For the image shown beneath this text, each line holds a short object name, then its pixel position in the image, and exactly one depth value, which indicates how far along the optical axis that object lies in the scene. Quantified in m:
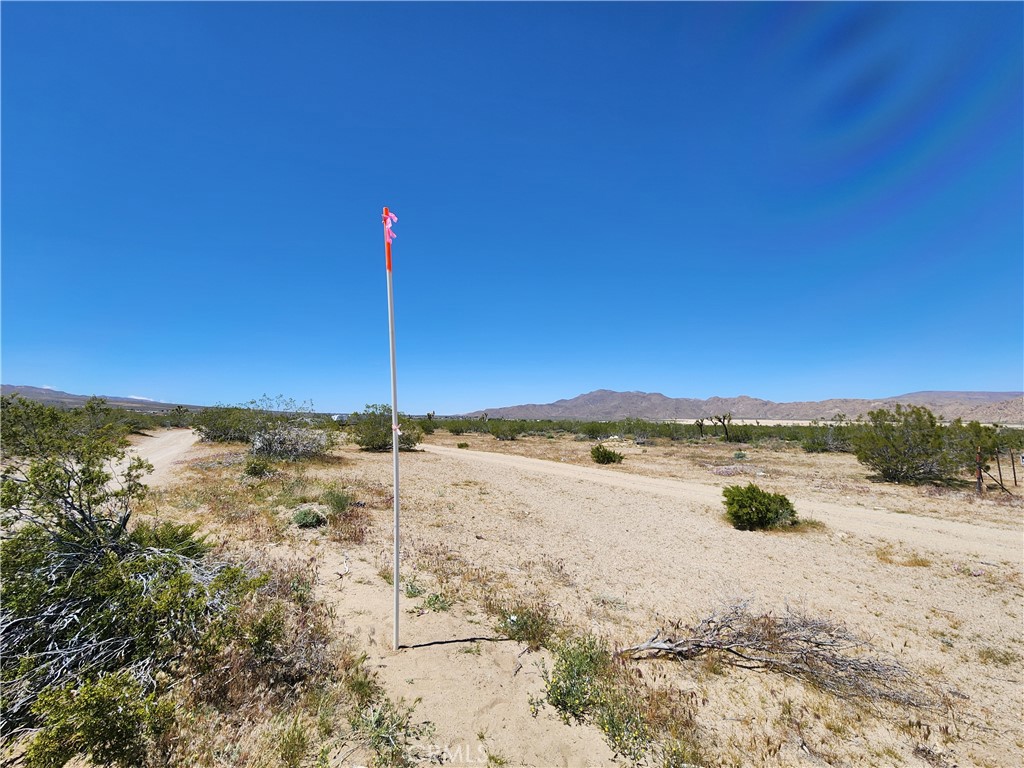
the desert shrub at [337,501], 10.74
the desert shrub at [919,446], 17.72
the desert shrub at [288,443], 21.02
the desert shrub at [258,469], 15.57
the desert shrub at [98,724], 2.68
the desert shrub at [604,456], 25.22
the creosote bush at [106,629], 2.90
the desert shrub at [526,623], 5.28
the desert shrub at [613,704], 3.64
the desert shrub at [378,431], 27.92
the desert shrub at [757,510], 11.48
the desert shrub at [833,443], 32.76
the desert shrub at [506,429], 46.81
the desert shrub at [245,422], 23.61
